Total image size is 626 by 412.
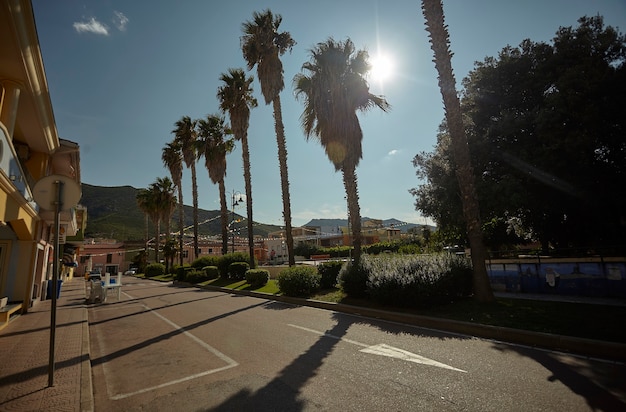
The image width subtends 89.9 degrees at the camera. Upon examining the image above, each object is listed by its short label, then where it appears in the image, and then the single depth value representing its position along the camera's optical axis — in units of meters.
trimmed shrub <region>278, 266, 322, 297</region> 13.96
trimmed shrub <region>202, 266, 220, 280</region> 25.31
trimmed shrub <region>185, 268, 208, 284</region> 25.64
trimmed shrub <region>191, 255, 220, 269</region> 28.08
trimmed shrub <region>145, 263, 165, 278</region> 40.81
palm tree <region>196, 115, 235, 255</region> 29.02
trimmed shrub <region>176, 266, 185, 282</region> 28.12
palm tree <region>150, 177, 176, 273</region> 42.19
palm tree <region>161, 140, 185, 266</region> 37.25
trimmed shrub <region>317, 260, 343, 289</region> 14.81
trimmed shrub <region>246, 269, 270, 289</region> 18.73
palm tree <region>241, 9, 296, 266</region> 21.44
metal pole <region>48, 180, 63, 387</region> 4.41
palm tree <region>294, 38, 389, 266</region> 15.38
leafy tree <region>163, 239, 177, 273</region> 40.45
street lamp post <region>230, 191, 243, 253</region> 43.14
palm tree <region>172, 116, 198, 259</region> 32.88
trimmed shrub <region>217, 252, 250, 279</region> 24.56
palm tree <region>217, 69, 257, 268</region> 25.35
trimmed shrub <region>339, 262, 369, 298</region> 11.65
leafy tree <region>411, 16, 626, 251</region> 12.66
